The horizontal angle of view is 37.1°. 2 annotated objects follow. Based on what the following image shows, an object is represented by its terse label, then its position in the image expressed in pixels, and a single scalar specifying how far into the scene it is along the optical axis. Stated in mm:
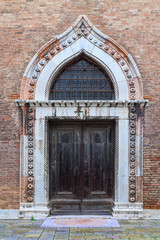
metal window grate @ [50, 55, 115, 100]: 6660
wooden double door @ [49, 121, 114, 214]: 6605
